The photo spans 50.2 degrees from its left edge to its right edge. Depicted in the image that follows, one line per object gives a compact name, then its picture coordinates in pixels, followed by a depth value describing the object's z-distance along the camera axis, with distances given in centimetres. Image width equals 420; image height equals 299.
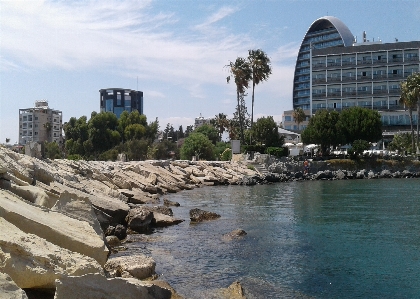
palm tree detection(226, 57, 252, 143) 6144
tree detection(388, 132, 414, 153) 7169
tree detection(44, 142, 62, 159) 6488
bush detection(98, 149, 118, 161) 6128
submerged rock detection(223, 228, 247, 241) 1488
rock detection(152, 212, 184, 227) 1683
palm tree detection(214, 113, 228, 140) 8064
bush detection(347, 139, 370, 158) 5928
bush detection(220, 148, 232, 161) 5956
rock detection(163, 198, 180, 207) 2369
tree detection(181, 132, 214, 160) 5900
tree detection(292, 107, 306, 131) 9119
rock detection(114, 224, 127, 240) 1350
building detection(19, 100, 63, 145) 12325
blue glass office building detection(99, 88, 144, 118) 15612
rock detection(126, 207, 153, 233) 1505
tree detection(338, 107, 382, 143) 6297
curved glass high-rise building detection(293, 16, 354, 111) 13238
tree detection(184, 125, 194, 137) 12581
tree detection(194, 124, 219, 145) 7795
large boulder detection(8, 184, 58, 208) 973
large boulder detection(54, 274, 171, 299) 547
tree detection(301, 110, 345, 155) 6244
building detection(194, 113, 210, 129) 16442
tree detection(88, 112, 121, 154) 7338
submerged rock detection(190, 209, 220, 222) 1845
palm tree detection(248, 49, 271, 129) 6156
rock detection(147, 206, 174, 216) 1901
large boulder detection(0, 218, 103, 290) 572
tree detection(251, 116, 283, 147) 6012
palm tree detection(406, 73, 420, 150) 6203
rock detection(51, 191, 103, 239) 922
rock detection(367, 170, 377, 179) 5470
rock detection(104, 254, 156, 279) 887
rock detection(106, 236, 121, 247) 1272
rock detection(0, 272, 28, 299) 464
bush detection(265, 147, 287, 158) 5546
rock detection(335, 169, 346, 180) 5284
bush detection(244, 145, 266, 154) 5656
